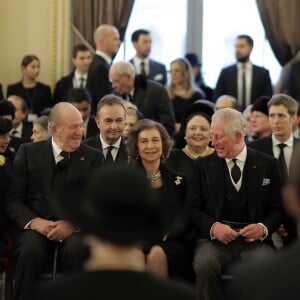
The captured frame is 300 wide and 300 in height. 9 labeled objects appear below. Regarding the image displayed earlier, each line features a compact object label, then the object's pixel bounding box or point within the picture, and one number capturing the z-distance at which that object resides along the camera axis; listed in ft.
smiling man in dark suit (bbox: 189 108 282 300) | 19.02
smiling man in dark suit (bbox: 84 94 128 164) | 21.85
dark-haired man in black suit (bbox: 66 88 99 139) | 25.11
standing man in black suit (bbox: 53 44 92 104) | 30.71
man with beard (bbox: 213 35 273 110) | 31.53
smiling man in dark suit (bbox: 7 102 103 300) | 18.86
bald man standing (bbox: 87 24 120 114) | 27.30
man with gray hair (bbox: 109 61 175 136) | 26.76
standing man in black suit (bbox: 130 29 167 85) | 31.71
